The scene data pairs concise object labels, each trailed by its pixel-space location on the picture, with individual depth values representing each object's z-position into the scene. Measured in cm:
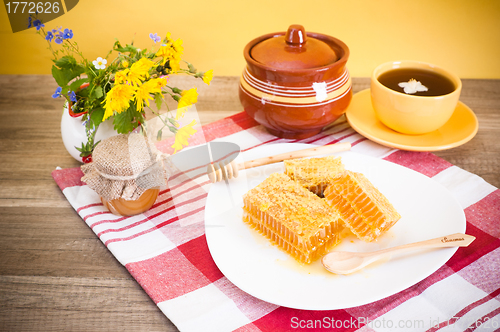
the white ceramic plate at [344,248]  64
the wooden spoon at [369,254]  67
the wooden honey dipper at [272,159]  87
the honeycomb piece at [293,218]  70
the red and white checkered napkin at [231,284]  63
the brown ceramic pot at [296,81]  96
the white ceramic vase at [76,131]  90
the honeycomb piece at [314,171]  84
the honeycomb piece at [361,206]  73
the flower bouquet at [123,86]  77
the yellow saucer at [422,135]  101
